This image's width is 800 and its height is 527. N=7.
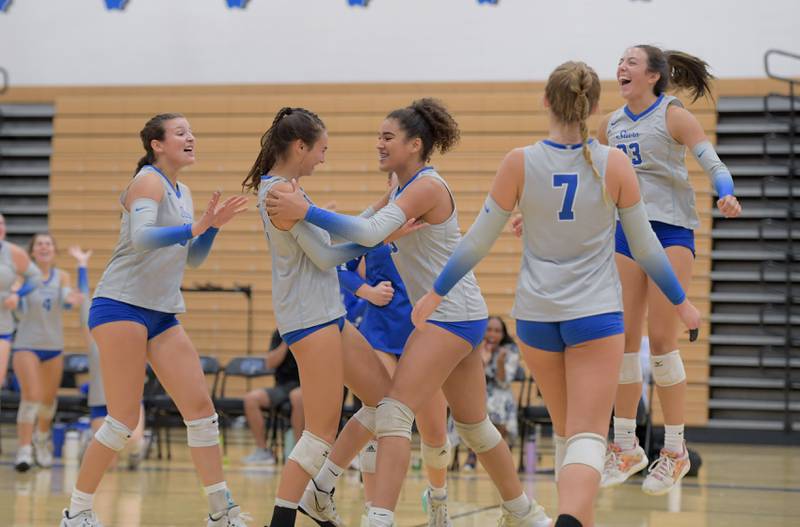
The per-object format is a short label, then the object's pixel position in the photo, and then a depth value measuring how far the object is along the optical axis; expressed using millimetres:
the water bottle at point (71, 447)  18486
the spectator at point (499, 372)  18350
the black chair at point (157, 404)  19539
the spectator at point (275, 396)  18576
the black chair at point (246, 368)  22023
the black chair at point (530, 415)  18501
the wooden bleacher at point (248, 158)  24071
